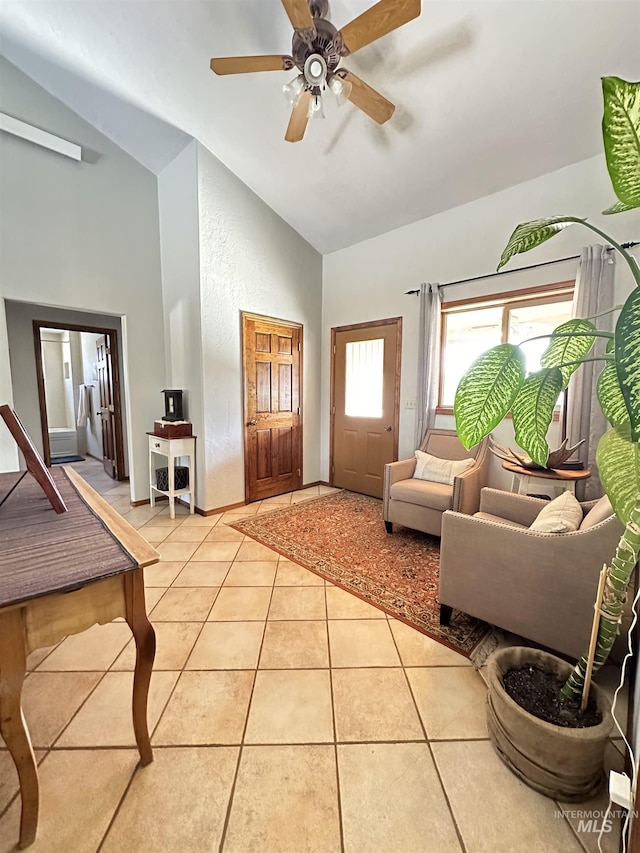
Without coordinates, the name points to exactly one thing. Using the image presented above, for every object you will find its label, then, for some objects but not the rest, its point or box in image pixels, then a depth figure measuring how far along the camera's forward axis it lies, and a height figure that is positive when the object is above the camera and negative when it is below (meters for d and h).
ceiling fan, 1.62 +1.78
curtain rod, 2.34 +1.02
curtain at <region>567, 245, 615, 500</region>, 2.41 +0.13
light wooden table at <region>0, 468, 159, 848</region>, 0.84 -0.56
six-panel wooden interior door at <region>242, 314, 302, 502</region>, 3.69 -0.20
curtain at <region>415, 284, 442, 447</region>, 3.30 +0.32
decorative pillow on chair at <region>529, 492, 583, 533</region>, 1.48 -0.58
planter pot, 0.99 -1.09
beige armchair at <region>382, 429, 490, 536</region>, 2.57 -0.81
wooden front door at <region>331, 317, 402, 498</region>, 3.82 -0.16
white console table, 3.26 -0.65
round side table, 2.13 -0.53
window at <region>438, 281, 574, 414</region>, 2.81 +0.62
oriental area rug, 1.88 -1.26
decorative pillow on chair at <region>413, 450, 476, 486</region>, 2.94 -0.68
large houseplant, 0.63 +0.01
